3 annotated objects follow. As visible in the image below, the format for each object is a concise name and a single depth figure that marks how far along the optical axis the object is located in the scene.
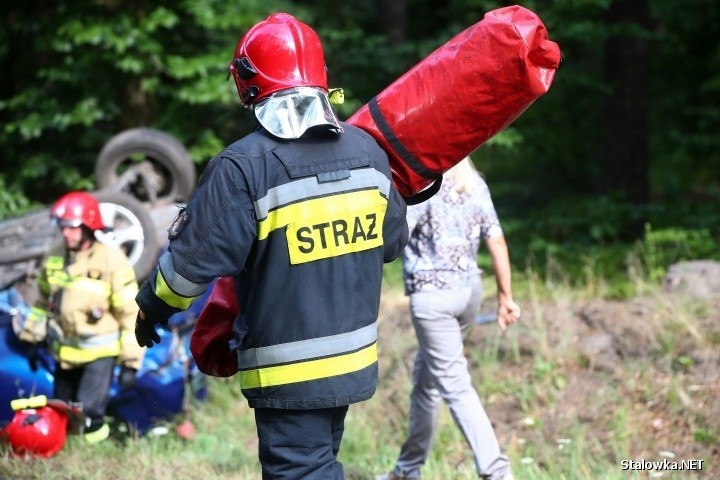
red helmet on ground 10.70
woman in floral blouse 9.39
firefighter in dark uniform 5.96
